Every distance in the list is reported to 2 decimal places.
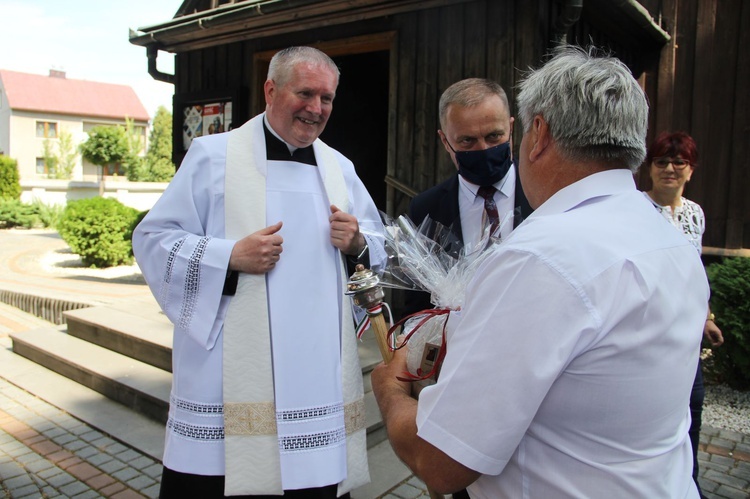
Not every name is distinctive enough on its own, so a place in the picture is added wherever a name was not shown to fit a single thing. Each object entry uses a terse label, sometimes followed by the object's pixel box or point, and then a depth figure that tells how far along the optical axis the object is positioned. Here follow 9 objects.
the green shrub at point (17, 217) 21.67
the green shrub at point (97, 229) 11.32
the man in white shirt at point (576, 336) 0.93
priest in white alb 2.14
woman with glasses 2.93
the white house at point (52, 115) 45.09
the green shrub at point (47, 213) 22.02
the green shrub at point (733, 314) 4.51
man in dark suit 2.05
